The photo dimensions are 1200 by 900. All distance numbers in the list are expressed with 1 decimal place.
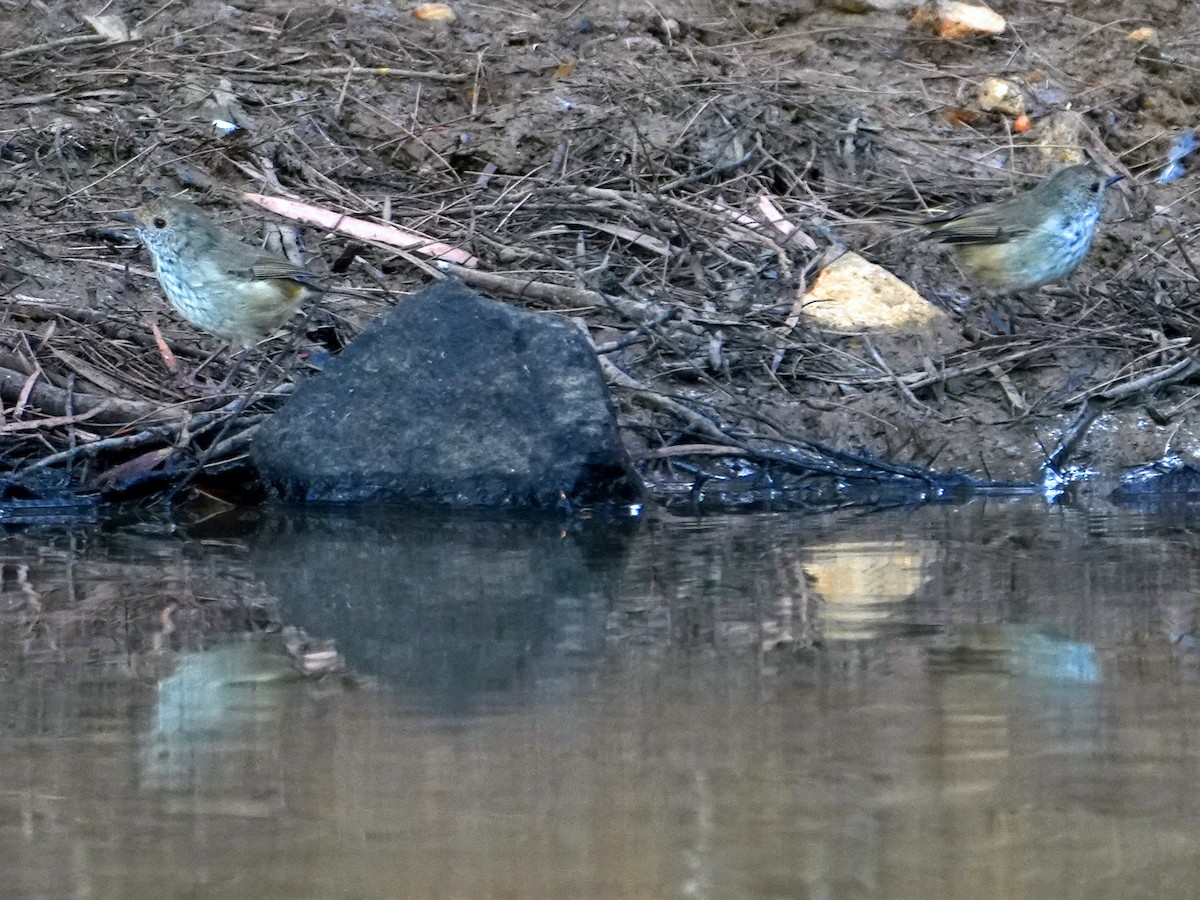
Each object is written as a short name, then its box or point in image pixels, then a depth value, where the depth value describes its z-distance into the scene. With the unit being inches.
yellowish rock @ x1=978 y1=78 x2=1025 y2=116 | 409.7
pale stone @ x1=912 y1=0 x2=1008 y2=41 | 431.2
